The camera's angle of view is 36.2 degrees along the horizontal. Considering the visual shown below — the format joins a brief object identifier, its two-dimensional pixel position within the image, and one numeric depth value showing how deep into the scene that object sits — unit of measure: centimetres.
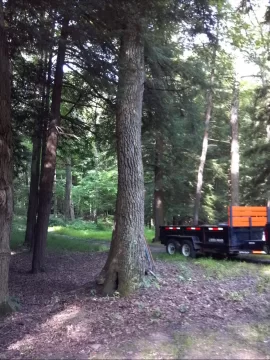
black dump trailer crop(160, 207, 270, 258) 1508
